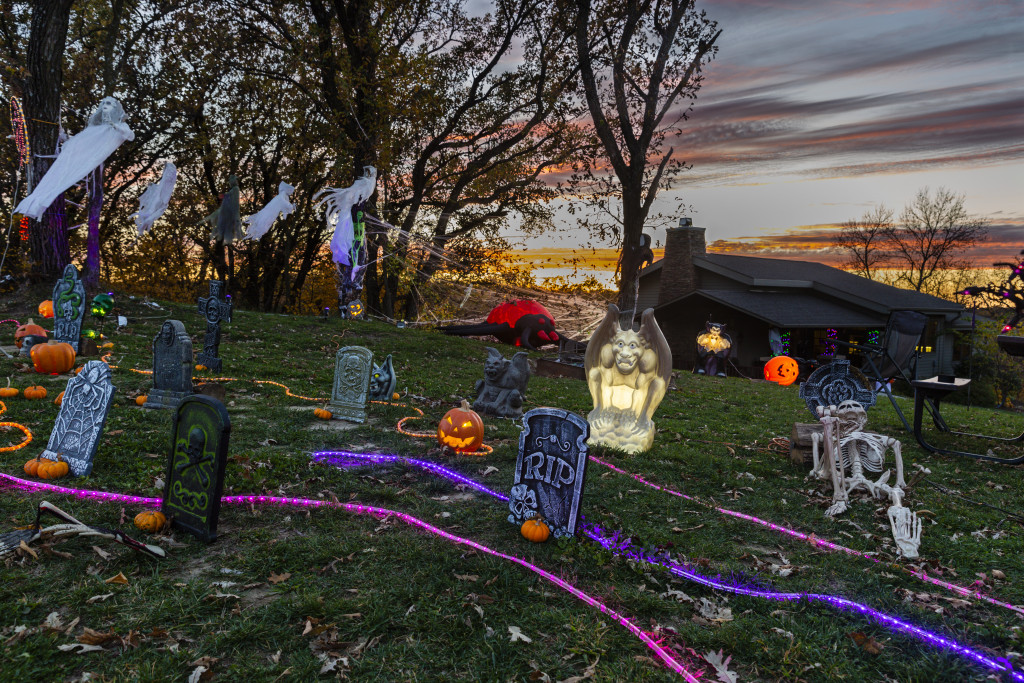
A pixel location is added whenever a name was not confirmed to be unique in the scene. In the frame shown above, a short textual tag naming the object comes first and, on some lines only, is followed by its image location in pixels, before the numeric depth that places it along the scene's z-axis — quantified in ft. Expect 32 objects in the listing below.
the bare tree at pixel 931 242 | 125.90
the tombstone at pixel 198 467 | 15.28
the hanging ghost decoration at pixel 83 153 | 35.63
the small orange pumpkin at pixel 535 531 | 16.78
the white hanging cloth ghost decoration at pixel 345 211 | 58.13
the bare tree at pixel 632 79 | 61.46
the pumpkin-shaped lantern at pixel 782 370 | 61.46
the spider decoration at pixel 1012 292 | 28.40
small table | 28.73
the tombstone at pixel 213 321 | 36.42
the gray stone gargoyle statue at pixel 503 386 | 32.73
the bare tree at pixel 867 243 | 133.69
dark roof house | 76.89
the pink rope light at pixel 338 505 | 14.80
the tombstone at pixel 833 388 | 31.37
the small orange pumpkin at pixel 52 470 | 18.84
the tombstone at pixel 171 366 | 27.89
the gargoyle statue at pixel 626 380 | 25.40
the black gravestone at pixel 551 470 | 16.72
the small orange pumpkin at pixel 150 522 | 15.80
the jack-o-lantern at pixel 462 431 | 24.99
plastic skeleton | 20.48
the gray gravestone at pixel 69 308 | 35.63
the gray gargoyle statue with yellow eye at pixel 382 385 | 34.30
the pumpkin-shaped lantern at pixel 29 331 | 37.47
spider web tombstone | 19.15
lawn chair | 29.89
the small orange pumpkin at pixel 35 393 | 28.04
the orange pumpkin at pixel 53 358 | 32.50
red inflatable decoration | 77.66
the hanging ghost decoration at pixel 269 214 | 59.82
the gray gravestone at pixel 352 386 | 29.73
